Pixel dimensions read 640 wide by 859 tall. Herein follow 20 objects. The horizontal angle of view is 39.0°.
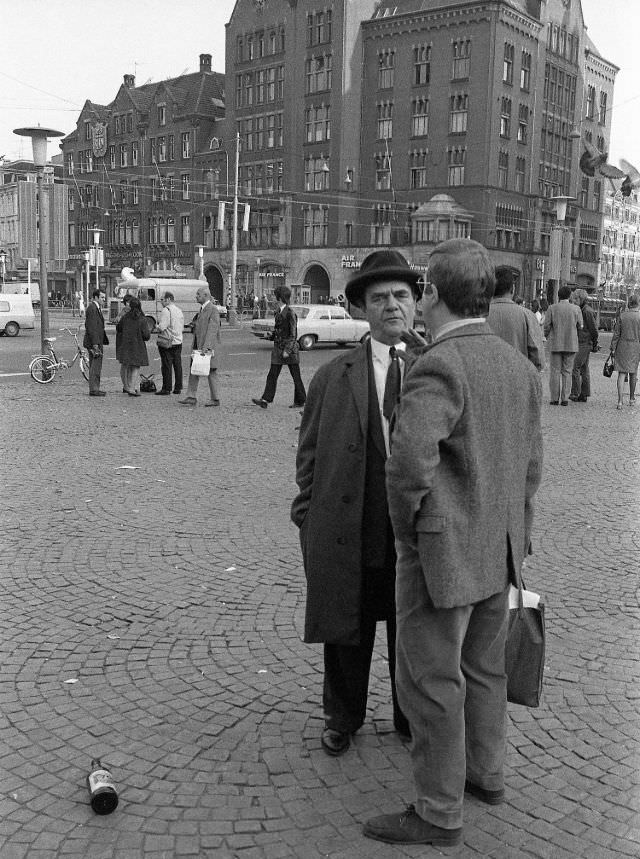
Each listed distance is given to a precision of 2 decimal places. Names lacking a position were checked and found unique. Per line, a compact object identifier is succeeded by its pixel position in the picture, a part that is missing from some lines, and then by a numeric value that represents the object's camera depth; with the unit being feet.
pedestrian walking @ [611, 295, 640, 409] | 46.37
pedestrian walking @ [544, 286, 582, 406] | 46.60
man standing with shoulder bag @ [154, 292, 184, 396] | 49.85
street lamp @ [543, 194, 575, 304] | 76.52
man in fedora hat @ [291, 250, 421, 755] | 10.68
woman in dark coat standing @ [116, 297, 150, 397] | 50.29
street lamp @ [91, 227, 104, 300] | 126.67
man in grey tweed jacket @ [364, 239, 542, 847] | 8.61
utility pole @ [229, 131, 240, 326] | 151.94
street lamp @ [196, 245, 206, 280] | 196.89
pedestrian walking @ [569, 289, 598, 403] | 50.72
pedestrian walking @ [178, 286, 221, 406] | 45.34
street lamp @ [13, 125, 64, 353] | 59.31
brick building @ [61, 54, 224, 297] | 254.27
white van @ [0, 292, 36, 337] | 123.34
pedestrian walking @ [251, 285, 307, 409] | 44.98
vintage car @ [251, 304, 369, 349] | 101.65
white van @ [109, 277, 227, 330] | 139.33
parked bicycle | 57.11
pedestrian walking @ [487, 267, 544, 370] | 30.53
